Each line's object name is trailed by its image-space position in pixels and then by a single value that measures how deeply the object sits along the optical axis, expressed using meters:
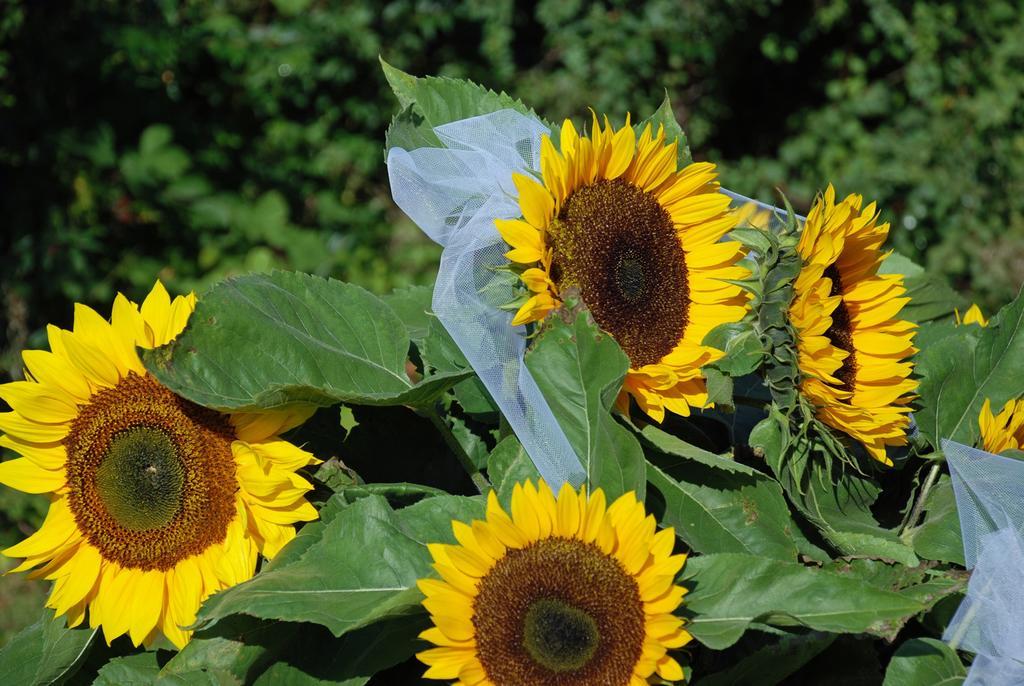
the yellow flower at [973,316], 1.74
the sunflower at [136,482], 1.60
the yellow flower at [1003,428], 1.64
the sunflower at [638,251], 1.60
